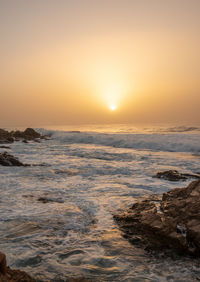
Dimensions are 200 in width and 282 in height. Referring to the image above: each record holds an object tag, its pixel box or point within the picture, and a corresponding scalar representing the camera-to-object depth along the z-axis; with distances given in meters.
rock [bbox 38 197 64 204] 5.54
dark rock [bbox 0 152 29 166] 10.12
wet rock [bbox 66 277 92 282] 2.54
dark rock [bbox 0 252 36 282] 2.01
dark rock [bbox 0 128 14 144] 23.98
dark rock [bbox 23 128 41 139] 33.05
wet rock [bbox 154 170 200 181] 7.95
